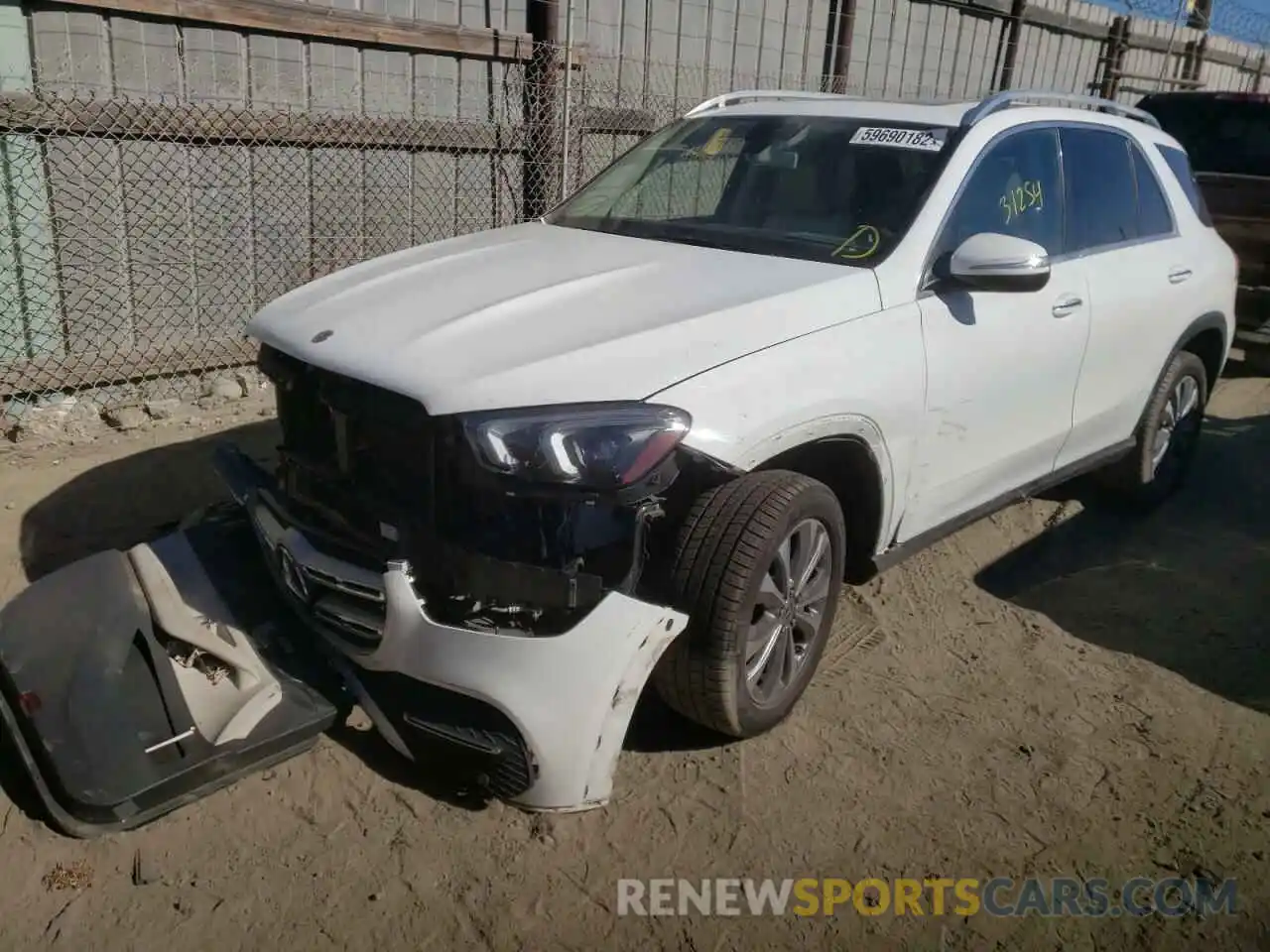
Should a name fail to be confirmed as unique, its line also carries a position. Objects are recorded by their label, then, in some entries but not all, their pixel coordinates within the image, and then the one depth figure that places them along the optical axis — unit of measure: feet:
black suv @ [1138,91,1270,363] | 24.82
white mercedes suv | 8.50
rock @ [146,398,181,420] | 18.15
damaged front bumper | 8.46
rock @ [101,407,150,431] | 17.60
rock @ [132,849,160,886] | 8.50
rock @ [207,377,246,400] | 19.04
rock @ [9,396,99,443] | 16.70
